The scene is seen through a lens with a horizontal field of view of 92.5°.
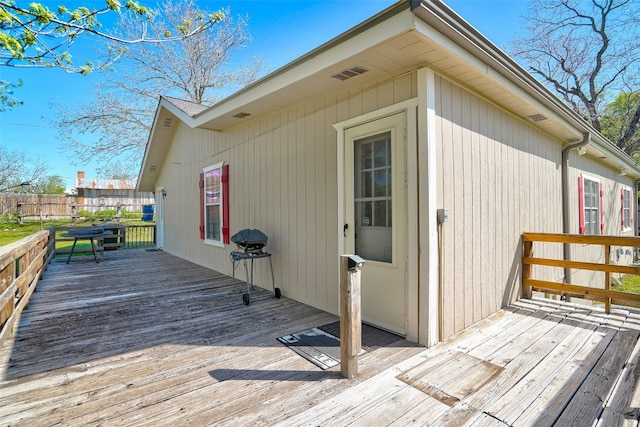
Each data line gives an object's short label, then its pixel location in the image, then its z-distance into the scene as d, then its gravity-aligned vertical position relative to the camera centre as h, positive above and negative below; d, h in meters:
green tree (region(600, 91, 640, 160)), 11.27 +3.44
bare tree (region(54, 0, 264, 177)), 12.14 +5.22
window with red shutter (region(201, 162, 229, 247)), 5.72 +0.10
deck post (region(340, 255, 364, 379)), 2.07 -0.73
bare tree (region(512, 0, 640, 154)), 10.84 +5.81
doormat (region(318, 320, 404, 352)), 2.62 -1.17
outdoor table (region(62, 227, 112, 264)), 6.73 -0.46
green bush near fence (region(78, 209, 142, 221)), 18.61 -0.17
